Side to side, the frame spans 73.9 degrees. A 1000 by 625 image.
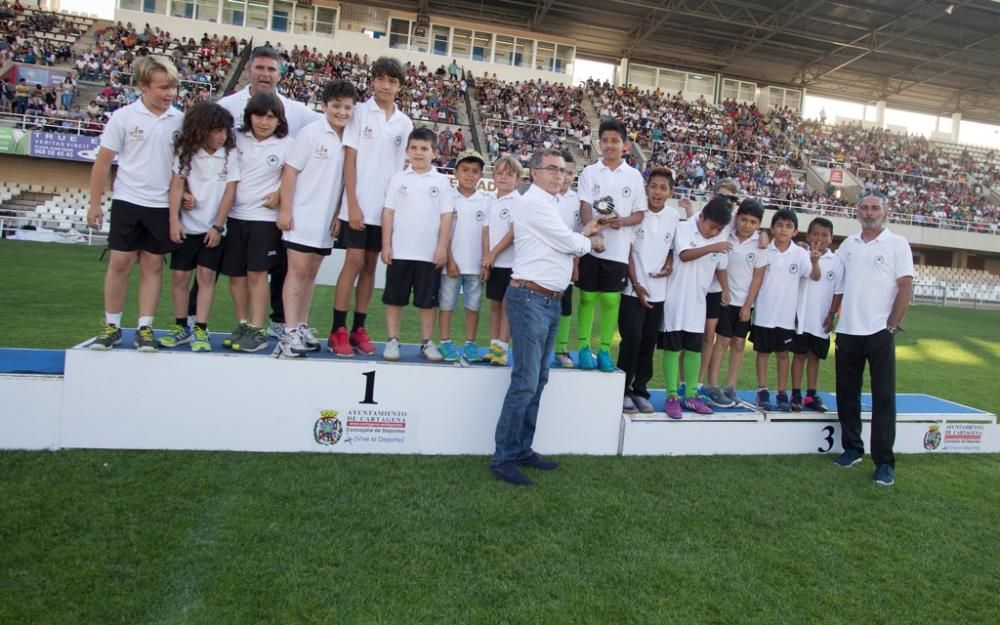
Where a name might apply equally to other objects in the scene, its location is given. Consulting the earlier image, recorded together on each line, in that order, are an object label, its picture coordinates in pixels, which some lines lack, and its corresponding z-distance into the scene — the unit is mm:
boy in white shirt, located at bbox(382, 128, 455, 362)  4773
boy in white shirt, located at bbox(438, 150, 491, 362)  5031
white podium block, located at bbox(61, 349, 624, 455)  4227
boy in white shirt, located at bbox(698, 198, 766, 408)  5609
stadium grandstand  25984
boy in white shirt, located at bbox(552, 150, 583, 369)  5242
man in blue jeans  4211
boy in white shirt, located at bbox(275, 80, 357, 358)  4633
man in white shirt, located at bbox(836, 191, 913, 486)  5012
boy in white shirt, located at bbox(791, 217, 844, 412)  5891
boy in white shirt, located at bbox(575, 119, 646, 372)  5023
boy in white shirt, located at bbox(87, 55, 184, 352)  4328
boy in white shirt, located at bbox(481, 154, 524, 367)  5137
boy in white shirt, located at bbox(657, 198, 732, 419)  5277
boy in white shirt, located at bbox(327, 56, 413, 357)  4742
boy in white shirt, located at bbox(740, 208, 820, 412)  5812
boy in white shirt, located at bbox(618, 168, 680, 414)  5195
